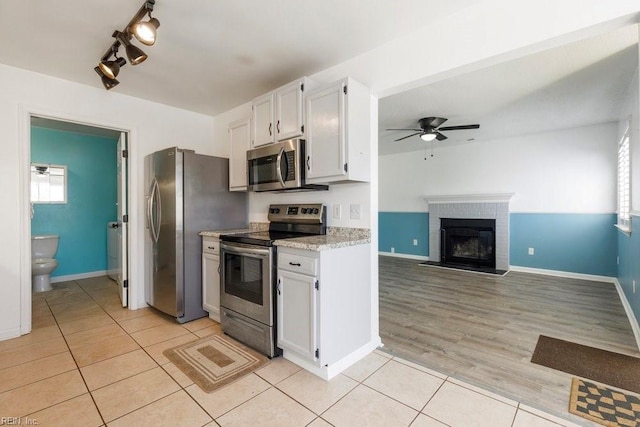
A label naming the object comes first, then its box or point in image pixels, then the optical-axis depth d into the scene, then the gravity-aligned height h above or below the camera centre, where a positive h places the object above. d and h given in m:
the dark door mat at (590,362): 2.01 -1.13
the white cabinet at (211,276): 2.90 -0.65
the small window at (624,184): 3.50 +0.35
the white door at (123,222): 3.41 -0.13
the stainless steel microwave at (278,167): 2.48 +0.39
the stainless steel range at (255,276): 2.24 -0.54
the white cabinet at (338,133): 2.20 +0.61
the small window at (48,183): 4.31 +0.41
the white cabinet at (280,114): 2.49 +0.87
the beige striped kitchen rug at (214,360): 2.00 -1.12
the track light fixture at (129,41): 1.78 +1.11
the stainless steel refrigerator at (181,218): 2.94 -0.08
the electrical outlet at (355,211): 2.49 +0.00
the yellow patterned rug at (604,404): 1.61 -1.13
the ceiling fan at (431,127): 4.23 +1.22
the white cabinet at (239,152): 3.10 +0.63
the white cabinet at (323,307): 1.97 -0.68
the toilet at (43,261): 3.93 -0.67
